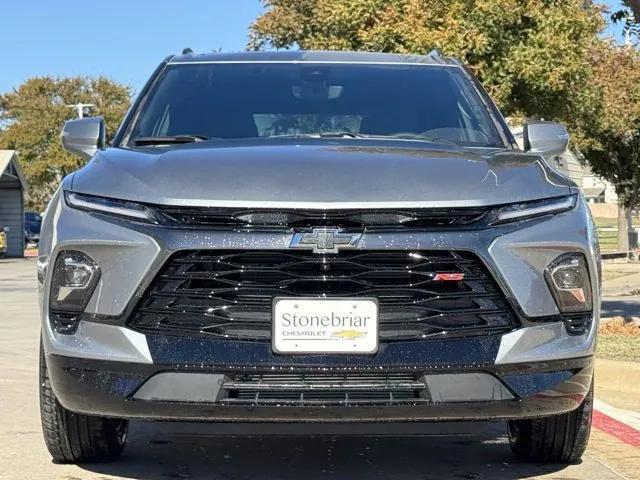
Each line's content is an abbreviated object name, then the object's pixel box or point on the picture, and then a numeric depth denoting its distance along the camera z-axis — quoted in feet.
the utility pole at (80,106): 167.24
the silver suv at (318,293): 12.62
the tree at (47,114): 191.40
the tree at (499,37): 59.67
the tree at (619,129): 111.04
